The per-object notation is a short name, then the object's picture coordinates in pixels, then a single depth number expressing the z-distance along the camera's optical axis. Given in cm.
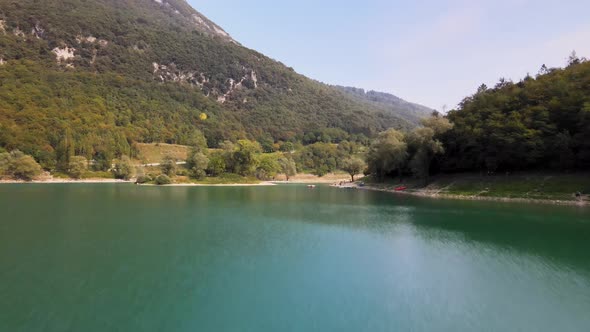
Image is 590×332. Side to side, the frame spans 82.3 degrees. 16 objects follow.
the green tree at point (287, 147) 17112
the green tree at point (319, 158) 14938
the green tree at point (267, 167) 11366
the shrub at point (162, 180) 8519
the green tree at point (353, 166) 9944
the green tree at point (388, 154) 6594
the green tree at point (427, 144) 5855
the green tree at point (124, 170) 9794
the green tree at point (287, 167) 12450
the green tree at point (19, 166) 8329
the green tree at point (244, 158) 9869
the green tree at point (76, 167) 9319
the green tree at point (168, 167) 9062
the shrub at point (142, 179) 8819
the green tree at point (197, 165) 9253
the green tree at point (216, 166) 9631
